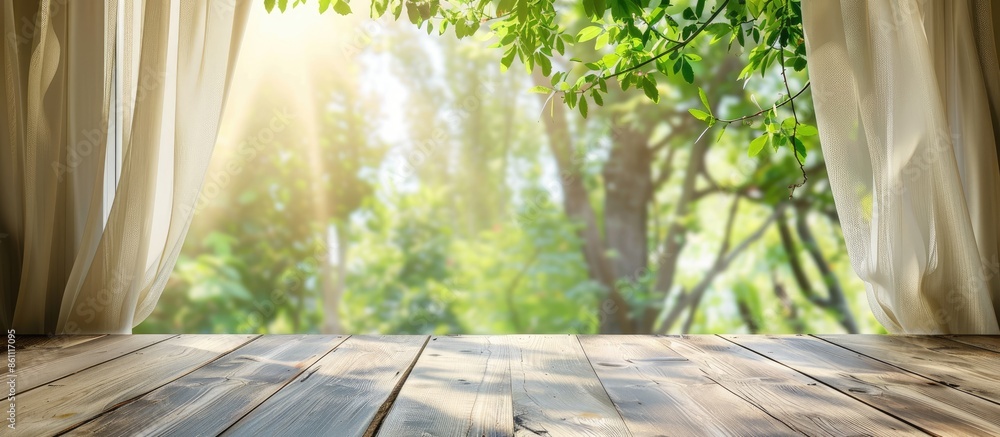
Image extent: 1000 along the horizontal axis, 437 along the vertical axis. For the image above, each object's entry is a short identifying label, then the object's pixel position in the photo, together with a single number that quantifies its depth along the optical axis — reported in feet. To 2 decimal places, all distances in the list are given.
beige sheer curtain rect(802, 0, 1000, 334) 5.63
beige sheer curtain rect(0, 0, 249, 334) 5.65
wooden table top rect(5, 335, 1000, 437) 2.96
